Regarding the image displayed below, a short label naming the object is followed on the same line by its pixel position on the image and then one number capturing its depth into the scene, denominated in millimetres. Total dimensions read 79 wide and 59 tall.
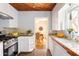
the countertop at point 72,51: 516
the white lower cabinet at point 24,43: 1983
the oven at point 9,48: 1098
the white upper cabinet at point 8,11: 1343
